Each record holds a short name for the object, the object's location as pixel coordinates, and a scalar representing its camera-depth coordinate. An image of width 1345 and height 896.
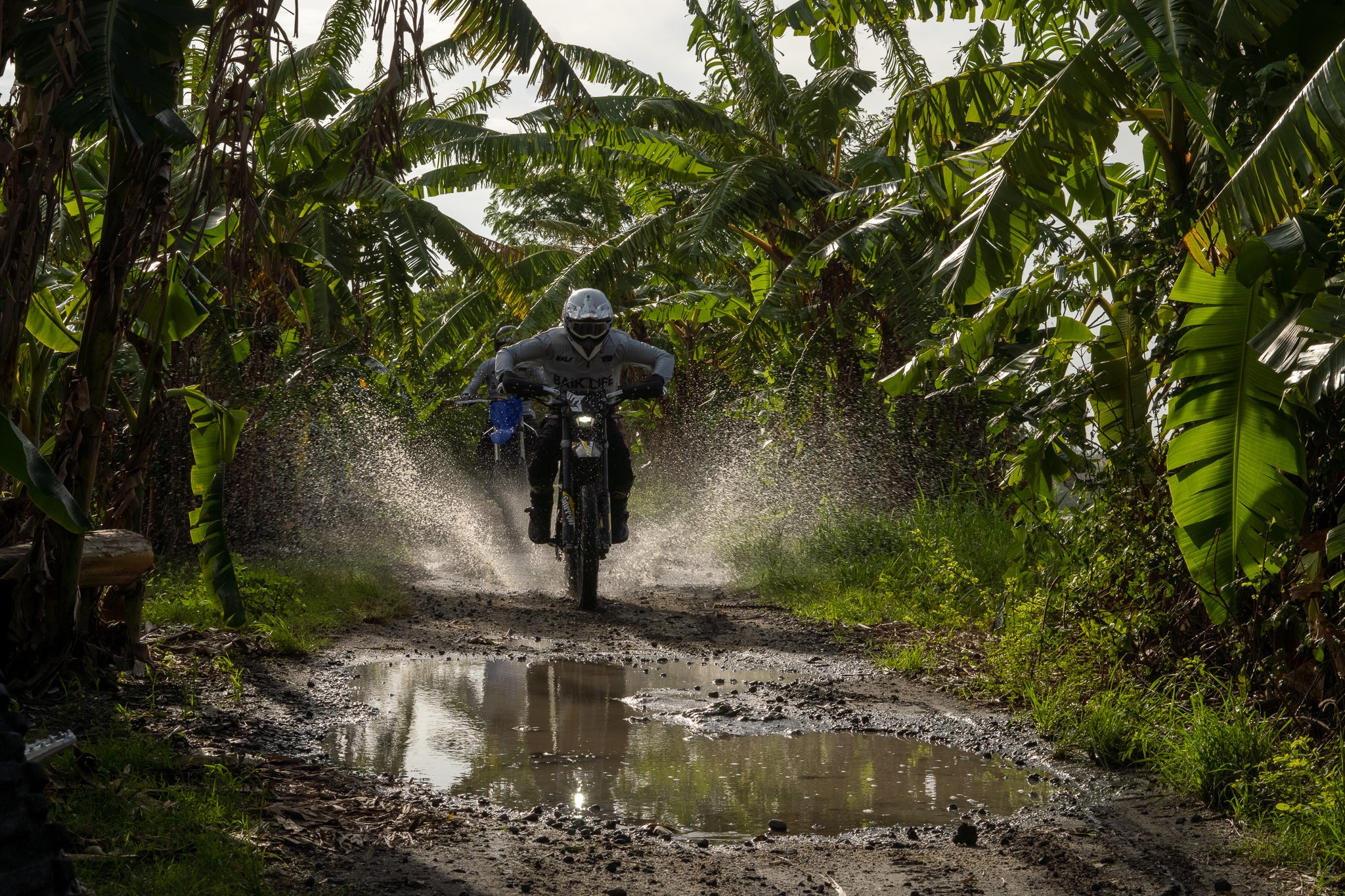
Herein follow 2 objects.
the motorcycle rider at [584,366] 9.45
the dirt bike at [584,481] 9.16
